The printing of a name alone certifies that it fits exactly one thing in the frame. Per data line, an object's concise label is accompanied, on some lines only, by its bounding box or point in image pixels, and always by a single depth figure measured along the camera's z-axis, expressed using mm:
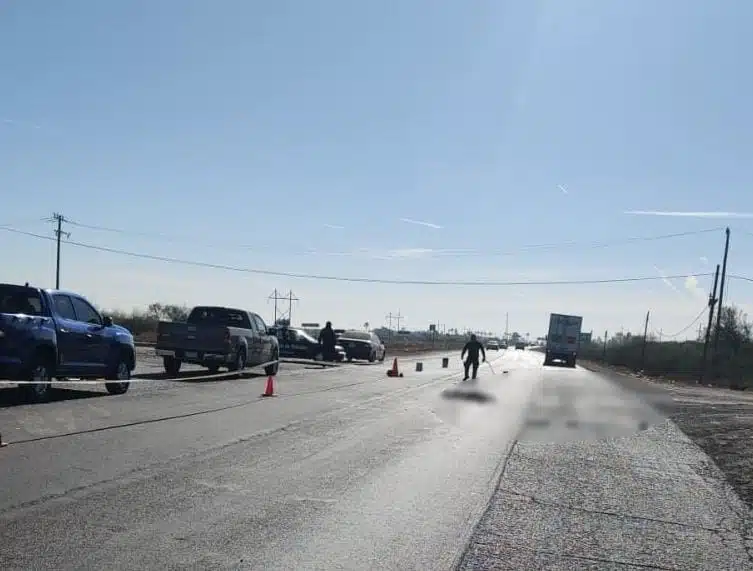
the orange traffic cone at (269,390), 19375
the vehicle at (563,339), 59750
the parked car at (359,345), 44094
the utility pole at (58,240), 66188
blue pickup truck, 14359
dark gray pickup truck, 23734
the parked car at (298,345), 39875
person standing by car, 37344
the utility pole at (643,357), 67050
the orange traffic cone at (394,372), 30686
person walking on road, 29422
